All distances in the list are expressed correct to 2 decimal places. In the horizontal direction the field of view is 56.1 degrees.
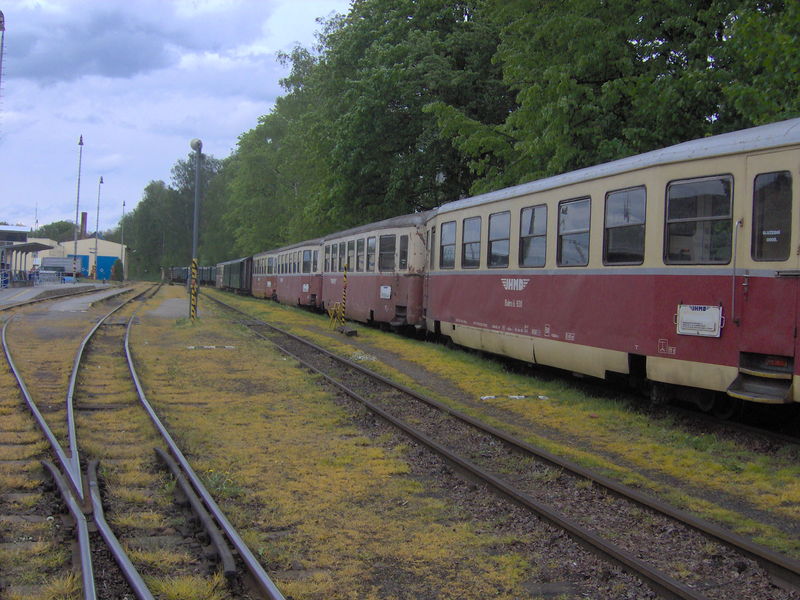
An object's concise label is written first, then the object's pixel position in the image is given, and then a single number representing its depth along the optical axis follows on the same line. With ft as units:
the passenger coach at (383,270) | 58.44
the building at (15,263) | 150.14
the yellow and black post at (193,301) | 74.38
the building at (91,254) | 340.39
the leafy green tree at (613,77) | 47.83
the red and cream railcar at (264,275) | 132.87
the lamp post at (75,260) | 183.73
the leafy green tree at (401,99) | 84.89
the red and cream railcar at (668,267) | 23.00
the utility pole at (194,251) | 71.96
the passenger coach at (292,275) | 96.89
